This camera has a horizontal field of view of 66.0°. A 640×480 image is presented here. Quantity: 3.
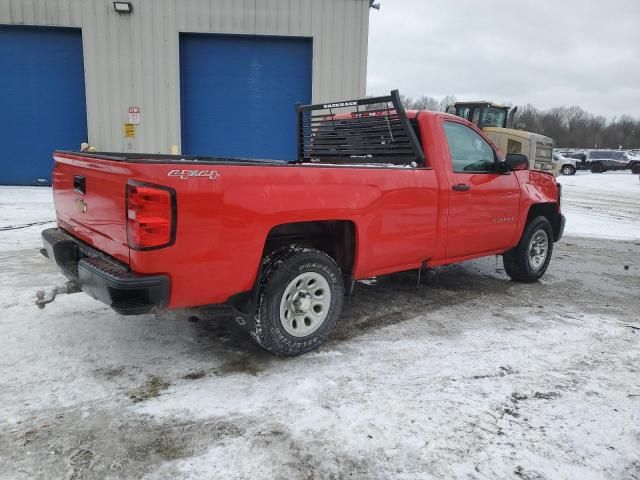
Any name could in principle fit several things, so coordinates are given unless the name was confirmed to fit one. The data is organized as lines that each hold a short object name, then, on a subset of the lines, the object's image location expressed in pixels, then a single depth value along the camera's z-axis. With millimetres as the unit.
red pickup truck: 2836
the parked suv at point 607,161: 40062
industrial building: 14164
